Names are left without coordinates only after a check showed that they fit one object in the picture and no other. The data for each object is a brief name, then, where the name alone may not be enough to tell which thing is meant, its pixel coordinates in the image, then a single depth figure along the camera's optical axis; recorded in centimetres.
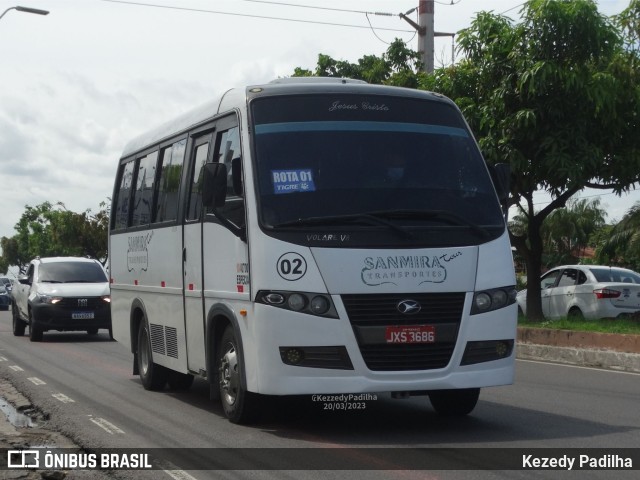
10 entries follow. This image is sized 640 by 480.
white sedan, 2341
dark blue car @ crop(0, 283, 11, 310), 5203
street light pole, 2555
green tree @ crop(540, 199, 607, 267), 5897
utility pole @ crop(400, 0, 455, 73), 3052
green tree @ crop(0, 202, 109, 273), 8519
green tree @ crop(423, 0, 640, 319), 1992
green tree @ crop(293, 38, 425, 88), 2884
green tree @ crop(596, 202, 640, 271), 4100
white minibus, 915
